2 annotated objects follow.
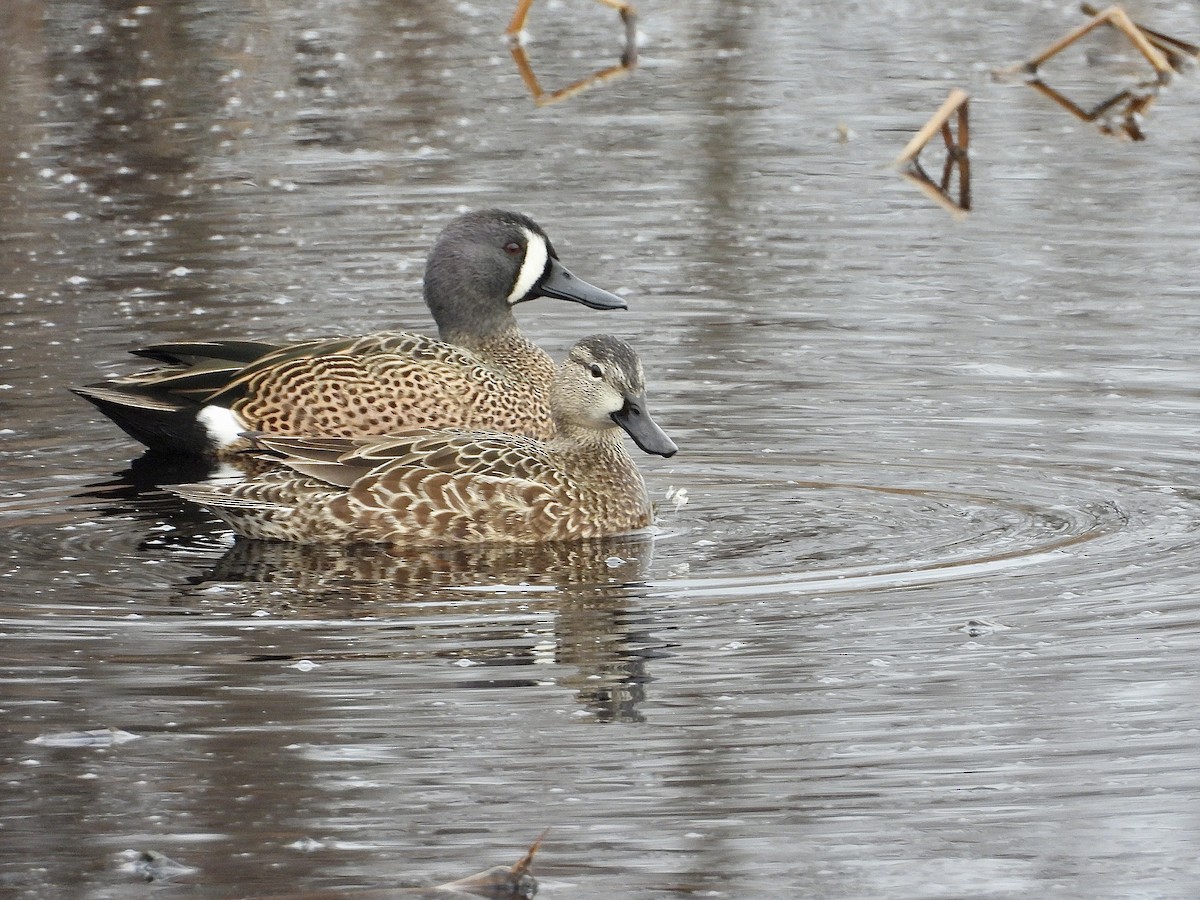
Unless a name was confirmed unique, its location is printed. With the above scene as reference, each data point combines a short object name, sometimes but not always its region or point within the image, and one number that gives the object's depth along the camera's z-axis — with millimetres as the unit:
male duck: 19937
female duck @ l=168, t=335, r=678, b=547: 17203
